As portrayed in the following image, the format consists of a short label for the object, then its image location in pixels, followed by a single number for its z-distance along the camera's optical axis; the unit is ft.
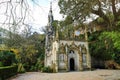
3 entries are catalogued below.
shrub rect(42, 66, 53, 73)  44.02
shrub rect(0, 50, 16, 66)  35.46
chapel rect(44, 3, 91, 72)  43.70
